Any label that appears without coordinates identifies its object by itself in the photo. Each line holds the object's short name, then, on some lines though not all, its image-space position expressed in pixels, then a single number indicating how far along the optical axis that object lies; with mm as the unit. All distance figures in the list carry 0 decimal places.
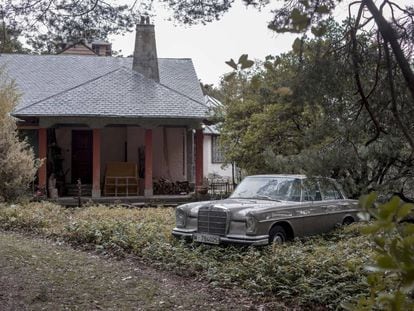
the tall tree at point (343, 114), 4375
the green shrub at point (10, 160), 15789
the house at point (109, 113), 18984
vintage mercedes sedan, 9094
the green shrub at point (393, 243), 1261
